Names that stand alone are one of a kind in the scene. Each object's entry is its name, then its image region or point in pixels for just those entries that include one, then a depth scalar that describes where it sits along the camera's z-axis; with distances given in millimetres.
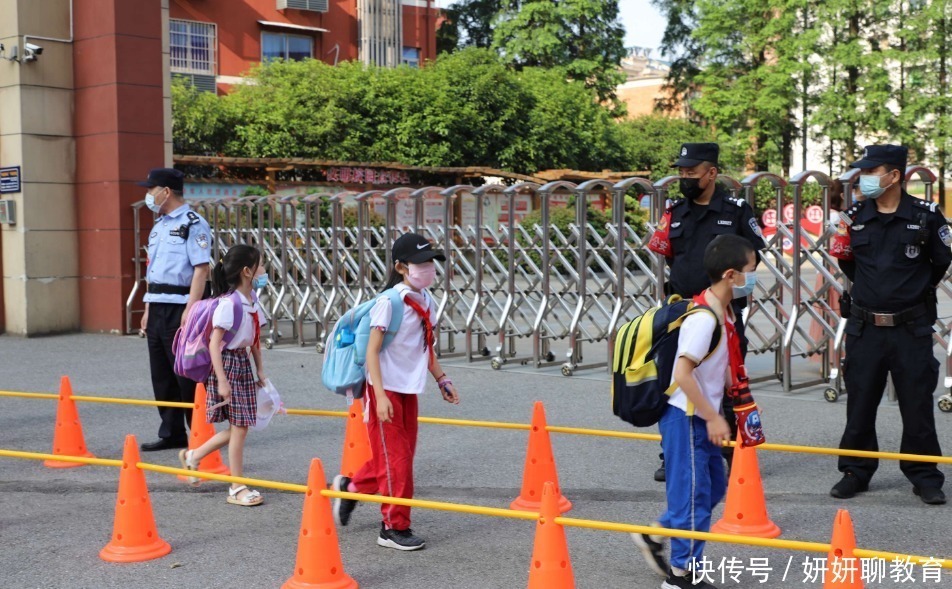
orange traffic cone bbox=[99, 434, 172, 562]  5191
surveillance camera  14117
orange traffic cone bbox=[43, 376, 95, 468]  7430
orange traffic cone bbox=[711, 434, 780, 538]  5441
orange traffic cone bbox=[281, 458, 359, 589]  4621
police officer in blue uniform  7480
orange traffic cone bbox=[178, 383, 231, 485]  7000
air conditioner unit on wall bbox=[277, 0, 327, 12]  34375
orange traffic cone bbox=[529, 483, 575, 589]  4273
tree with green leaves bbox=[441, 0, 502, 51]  43531
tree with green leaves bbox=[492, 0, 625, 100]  38188
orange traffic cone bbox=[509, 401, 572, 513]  6004
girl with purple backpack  6180
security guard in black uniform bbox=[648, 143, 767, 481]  6285
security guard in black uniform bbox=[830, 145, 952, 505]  5914
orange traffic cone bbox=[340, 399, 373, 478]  6477
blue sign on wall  14266
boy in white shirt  4391
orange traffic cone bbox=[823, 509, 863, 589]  3664
